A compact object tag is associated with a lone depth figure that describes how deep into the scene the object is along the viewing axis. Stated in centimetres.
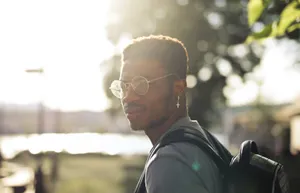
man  191
